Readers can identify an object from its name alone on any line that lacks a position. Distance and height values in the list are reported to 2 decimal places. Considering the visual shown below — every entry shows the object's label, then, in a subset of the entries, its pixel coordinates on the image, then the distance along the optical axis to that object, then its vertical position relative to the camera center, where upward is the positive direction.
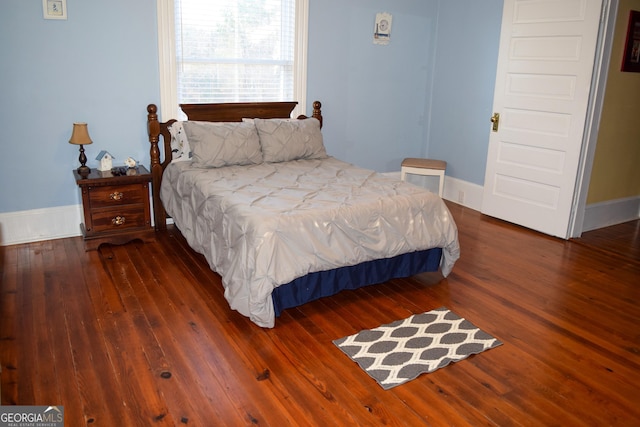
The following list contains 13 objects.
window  4.18 +0.26
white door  4.17 -0.13
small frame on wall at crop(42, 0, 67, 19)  3.66 +0.47
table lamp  3.78 -0.43
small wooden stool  5.22 -0.79
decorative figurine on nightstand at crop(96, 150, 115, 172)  3.97 -0.63
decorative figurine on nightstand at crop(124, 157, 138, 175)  4.01 -0.67
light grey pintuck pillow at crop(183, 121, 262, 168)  4.00 -0.48
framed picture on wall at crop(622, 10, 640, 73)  4.27 +0.41
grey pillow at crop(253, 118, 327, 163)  4.25 -0.46
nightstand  3.79 -0.96
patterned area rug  2.51 -1.34
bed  2.85 -0.77
